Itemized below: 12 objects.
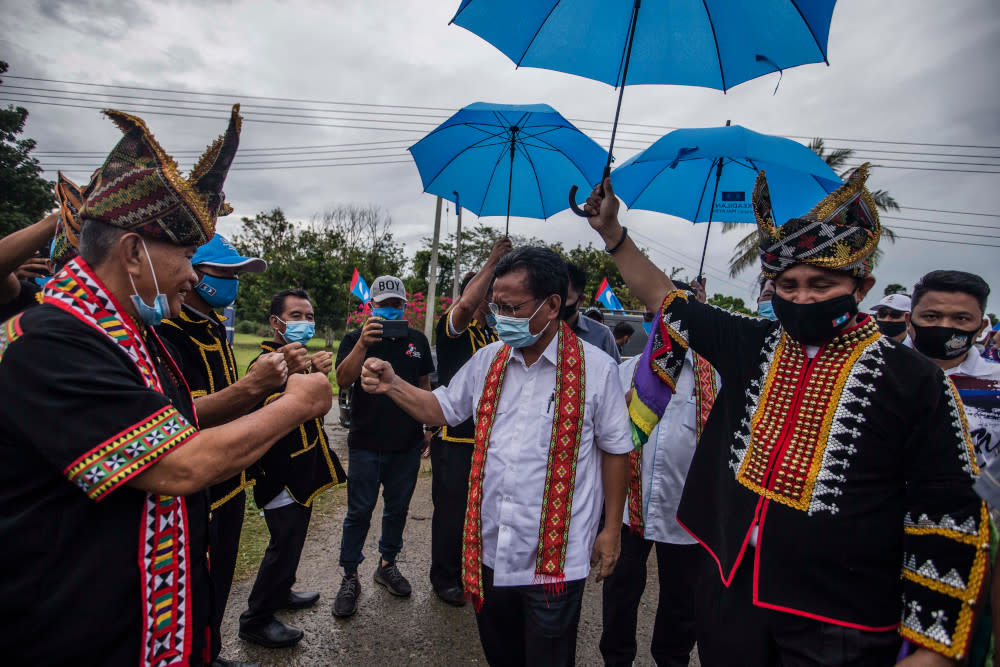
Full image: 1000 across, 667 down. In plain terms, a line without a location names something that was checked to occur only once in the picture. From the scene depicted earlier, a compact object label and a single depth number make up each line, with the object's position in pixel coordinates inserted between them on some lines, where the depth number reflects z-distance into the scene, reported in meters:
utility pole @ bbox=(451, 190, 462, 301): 14.98
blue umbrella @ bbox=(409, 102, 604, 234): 3.69
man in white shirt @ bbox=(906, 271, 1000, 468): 2.31
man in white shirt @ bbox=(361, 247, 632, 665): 2.13
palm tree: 18.39
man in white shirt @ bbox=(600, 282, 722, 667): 2.72
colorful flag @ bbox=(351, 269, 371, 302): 9.44
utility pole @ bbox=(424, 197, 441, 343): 16.64
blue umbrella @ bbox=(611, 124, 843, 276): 3.09
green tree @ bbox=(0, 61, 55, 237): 18.08
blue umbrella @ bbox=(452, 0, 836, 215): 2.30
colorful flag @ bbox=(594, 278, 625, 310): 10.28
